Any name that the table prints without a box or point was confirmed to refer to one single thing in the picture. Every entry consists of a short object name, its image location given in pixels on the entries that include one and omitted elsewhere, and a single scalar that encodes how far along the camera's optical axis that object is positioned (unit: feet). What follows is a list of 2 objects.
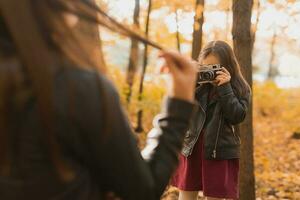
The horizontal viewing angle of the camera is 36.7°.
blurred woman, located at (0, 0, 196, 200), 3.20
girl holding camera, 13.02
